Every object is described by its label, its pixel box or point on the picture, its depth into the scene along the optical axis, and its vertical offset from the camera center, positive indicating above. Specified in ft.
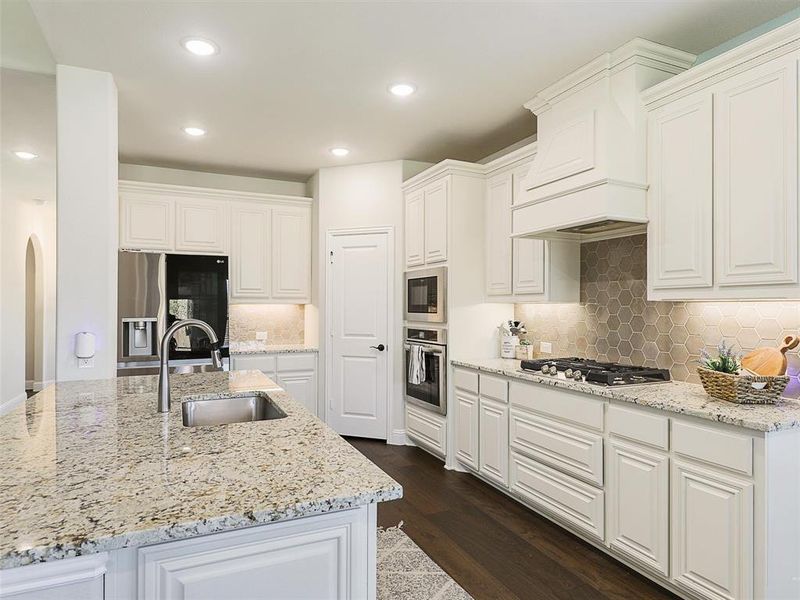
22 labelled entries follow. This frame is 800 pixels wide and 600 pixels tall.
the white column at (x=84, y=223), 9.41 +1.46
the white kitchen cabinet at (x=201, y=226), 15.51 +2.33
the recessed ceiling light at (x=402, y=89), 10.53 +4.52
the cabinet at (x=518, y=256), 11.21 +1.03
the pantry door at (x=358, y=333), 15.47 -1.06
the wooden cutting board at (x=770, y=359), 6.91 -0.84
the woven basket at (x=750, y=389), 6.81 -1.22
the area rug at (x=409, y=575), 7.44 -4.41
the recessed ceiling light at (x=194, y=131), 13.15 +4.50
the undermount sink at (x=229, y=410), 7.08 -1.62
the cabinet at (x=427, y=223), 13.28 +2.17
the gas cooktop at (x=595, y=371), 8.48 -1.32
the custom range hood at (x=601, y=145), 8.55 +2.80
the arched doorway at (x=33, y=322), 24.90 -1.20
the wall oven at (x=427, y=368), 13.14 -1.89
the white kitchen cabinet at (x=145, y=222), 14.83 +2.34
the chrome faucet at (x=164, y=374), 6.20 -0.94
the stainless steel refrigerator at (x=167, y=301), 13.24 -0.05
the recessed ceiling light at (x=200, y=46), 8.82 +4.57
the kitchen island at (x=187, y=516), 3.05 -1.43
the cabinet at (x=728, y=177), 6.73 +1.86
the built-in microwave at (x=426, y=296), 13.20 +0.11
